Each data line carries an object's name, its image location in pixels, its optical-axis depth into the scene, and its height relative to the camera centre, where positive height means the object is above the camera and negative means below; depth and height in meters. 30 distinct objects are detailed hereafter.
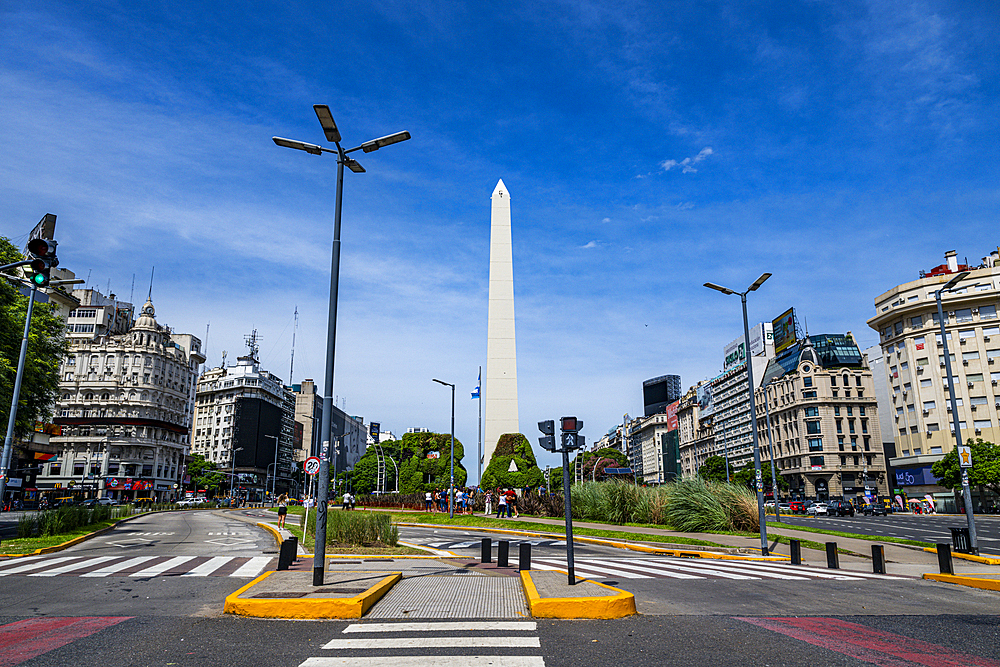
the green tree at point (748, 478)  88.44 -0.85
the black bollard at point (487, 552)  15.20 -1.89
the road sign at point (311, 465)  23.33 +0.33
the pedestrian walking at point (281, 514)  29.14 -1.83
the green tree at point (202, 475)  110.62 -0.16
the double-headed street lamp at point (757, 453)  18.11 +0.60
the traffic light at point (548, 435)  10.55 +0.63
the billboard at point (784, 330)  101.69 +23.18
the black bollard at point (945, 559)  13.23 -1.83
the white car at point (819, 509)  52.12 -3.06
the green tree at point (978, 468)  51.44 +0.24
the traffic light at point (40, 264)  12.18 +4.16
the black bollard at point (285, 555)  11.43 -1.46
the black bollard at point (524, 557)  11.53 -1.53
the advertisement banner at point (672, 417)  149.70 +13.35
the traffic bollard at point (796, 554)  16.06 -2.07
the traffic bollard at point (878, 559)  14.49 -1.98
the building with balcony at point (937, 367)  72.06 +12.21
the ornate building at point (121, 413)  86.19 +8.93
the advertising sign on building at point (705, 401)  135.50 +15.18
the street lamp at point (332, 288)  9.11 +2.99
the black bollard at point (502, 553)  13.86 -1.74
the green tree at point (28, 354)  25.50 +5.15
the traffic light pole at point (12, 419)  20.34 +1.81
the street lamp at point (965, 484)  17.78 -0.40
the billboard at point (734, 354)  124.88 +23.66
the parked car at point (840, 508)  50.19 -2.97
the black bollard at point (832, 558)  15.34 -2.07
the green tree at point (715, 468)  93.38 +0.58
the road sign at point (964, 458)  19.55 +0.40
